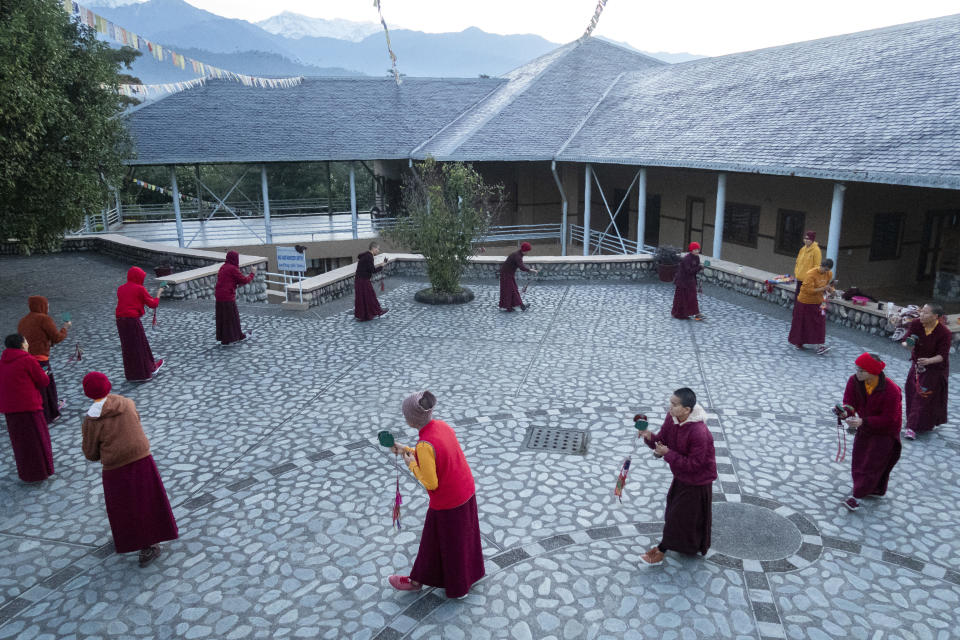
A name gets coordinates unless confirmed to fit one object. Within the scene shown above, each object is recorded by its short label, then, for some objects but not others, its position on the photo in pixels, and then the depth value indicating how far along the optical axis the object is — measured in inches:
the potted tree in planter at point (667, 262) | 600.1
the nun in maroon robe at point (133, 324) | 346.9
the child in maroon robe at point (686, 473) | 182.2
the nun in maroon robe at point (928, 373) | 263.4
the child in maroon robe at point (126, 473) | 192.4
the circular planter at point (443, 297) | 535.5
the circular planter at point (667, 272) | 600.7
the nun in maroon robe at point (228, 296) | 409.1
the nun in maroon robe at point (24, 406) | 241.6
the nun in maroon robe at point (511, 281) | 493.4
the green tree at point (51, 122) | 392.5
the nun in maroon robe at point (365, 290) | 470.0
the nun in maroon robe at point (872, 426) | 212.1
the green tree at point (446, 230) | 530.0
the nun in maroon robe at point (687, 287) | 457.1
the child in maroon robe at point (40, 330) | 286.4
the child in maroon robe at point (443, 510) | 166.7
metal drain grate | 276.8
